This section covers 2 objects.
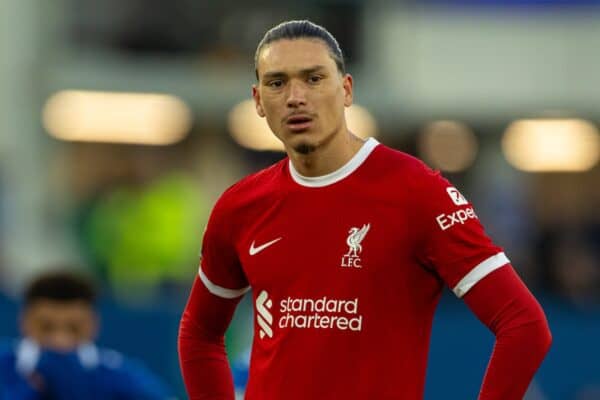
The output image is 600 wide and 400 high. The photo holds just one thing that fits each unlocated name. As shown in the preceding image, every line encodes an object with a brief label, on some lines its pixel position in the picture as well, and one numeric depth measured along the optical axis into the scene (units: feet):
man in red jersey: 37.27
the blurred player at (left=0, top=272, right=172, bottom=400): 59.67
